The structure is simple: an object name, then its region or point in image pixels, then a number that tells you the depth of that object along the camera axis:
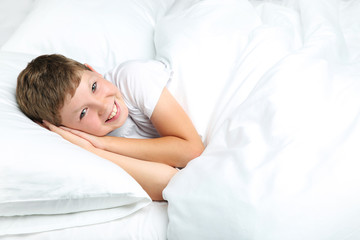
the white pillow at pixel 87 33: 1.30
